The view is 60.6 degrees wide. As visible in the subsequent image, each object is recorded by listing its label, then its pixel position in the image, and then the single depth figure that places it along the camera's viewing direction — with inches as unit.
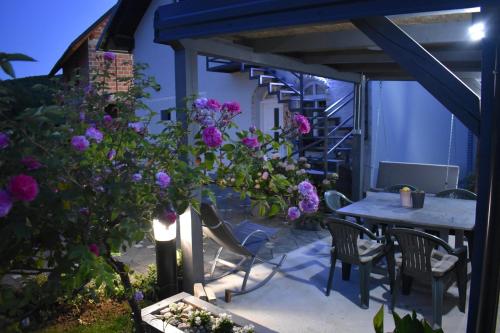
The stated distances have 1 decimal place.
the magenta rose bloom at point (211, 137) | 84.2
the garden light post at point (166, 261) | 143.7
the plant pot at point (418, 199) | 185.6
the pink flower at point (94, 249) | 64.7
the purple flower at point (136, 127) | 91.0
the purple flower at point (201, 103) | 95.9
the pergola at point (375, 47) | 76.2
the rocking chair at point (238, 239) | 152.3
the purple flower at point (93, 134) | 68.0
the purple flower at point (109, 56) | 89.4
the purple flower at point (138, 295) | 107.0
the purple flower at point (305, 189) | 93.4
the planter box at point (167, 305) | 108.0
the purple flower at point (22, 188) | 49.8
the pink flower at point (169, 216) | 82.2
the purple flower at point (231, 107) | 100.3
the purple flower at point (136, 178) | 73.0
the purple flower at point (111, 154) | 82.6
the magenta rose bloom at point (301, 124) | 103.7
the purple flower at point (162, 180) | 72.7
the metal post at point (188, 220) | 141.6
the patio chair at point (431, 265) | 133.0
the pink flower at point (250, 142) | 96.4
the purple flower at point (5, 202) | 49.7
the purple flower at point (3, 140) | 57.4
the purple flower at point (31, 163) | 57.4
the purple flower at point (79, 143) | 62.8
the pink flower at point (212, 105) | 96.6
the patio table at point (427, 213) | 161.8
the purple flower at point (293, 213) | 100.3
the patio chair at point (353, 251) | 149.3
